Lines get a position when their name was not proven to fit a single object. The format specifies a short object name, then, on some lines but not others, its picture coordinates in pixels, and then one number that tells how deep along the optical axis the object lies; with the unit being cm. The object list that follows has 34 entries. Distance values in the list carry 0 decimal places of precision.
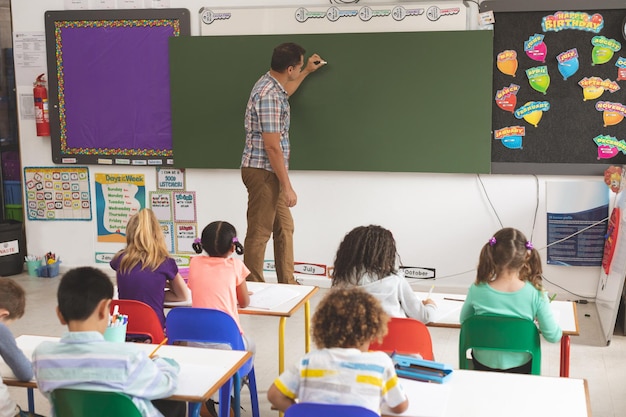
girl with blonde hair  338
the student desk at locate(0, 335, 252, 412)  239
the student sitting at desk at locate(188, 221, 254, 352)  334
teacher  511
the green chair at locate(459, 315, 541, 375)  288
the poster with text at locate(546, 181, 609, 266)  555
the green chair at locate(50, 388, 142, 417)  216
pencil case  242
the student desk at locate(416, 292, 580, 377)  314
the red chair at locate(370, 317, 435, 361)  279
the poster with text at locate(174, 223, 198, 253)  640
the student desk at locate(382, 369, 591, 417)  222
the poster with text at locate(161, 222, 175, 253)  645
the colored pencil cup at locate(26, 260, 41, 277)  662
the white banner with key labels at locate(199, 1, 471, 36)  562
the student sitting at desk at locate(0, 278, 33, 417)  254
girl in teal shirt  300
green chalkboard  561
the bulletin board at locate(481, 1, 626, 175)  538
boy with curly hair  205
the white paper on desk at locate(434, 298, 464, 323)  326
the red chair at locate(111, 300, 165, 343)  316
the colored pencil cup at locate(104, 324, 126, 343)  259
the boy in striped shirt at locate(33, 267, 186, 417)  220
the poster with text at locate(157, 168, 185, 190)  633
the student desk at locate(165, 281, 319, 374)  343
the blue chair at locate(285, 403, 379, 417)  196
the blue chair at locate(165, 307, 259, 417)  308
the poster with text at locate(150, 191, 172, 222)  640
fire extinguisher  647
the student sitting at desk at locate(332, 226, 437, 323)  305
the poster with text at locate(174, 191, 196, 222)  635
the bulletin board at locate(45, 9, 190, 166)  620
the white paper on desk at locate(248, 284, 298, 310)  352
